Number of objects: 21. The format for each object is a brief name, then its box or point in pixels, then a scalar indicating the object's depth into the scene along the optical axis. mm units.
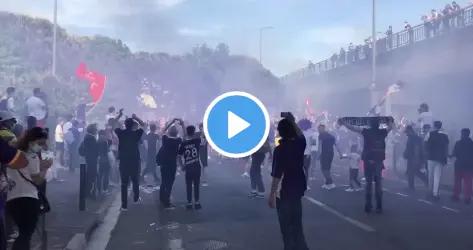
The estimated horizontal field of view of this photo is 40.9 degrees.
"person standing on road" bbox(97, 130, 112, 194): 14278
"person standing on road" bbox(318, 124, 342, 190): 16984
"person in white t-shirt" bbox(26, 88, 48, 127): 16719
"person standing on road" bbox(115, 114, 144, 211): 12008
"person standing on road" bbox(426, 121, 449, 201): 14383
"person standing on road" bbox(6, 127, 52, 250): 6223
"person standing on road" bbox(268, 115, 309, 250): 7262
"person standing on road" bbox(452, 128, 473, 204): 14336
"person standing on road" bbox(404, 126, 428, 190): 16578
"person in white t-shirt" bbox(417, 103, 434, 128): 19128
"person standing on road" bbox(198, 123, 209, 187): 15695
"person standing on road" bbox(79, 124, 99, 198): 13625
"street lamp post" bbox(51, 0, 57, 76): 26506
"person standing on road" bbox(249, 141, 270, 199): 14328
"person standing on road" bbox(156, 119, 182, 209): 12555
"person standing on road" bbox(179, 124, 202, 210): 12055
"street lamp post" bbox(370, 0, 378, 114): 29766
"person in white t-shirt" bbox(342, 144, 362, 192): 16109
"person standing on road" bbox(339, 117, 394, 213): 11828
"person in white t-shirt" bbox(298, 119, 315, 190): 15556
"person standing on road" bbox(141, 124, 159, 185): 17641
